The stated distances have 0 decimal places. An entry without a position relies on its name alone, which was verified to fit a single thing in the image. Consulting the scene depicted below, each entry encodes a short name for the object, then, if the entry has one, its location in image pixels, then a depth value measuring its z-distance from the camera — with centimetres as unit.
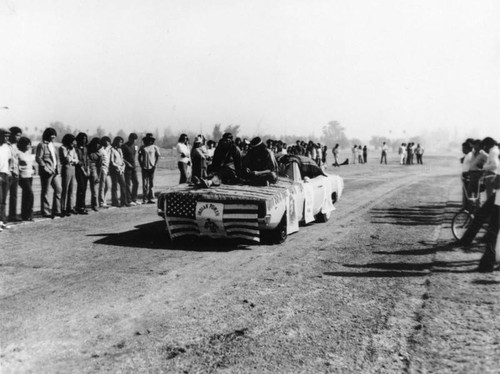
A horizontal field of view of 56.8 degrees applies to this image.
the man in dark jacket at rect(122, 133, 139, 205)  1288
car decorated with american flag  743
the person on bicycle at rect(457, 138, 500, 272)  638
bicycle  832
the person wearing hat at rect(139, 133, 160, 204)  1288
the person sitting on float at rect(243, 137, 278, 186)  850
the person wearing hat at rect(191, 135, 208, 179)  1245
